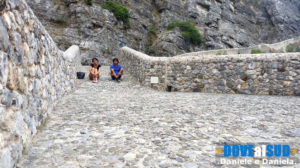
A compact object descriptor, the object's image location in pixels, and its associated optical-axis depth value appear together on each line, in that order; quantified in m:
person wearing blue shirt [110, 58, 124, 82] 8.60
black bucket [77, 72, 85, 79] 8.46
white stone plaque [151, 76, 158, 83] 7.67
